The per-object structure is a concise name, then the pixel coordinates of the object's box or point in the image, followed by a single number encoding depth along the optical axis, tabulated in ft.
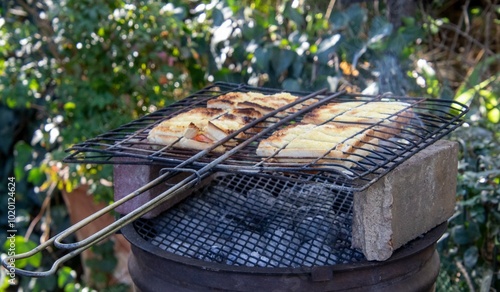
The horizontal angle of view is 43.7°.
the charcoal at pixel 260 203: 6.78
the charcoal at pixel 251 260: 5.61
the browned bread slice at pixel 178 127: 5.77
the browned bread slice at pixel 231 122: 5.75
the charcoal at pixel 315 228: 6.06
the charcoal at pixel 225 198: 6.98
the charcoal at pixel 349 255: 5.59
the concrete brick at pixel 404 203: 5.25
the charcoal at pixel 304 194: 7.06
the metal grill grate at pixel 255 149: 4.83
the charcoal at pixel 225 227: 6.25
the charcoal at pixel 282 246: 5.68
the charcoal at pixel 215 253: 5.68
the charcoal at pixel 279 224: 6.35
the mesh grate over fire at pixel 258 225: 5.74
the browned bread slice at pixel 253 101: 6.57
